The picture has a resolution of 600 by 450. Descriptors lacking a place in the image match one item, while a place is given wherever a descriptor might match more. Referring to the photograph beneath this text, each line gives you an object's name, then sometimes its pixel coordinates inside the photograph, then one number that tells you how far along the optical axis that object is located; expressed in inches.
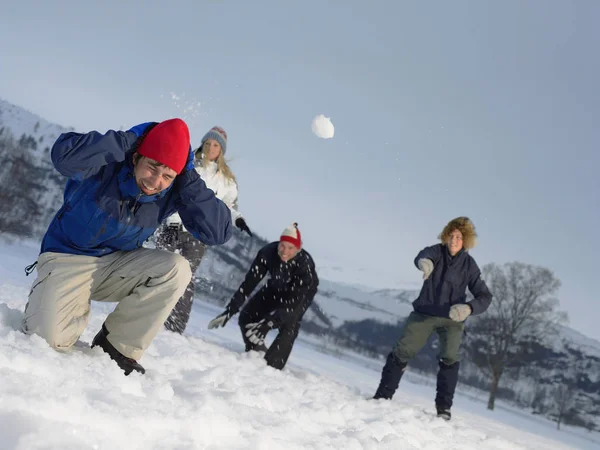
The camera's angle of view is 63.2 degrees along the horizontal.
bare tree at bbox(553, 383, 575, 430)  1516.1
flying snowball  201.2
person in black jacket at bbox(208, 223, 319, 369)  200.8
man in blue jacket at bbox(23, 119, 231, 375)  93.3
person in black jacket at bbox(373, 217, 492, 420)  189.8
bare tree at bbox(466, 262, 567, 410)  917.8
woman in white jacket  192.9
